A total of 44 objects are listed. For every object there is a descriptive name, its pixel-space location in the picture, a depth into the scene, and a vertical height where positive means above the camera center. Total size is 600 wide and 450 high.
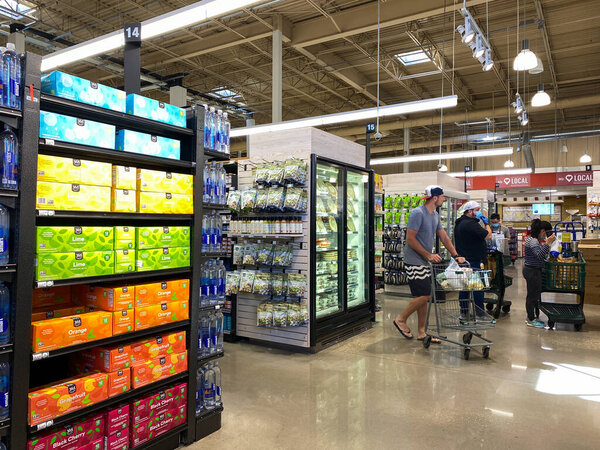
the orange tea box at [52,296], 2.83 -0.42
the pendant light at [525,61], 5.61 +2.20
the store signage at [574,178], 15.69 +2.03
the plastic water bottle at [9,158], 2.27 +0.37
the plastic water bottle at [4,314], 2.26 -0.42
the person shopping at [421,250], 5.58 -0.19
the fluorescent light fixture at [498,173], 15.77 +2.33
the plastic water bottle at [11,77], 2.27 +0.79
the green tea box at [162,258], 2.95 -0.17
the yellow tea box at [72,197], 2.44 +0.20
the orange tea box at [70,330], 2.41 -0.56
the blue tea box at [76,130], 2.47 +0.59
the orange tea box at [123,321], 2.79 -0.56
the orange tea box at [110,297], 2.79 -0.41
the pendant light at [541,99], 7.09 +2.15
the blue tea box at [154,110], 2.91 +0.83
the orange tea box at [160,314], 2.93 -0.55
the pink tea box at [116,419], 2.72 -1.14
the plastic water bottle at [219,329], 3.52 -0.75
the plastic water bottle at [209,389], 3.40 -1.18
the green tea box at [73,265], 2.43 -0.19
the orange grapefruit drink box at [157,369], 2.89 -0.91
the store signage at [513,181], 16.97 +2.09
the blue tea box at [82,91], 2.54 +0.83
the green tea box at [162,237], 2.95 -0.03
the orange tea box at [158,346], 2.94 -0.77
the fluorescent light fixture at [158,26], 4.41 +2.31
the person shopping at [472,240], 6.41 -0.07
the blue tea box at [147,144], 2.87 +0.59
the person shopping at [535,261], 6.47 -0.37
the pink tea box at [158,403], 2.88 -1.13
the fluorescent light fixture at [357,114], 7.22 +2.20
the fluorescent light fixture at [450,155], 11.61 +2.20
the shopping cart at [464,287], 5.10 -0.60
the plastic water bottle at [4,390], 2.25 -0.79
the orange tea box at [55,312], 2.76 -0.50
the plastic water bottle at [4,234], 2.26 -0.01
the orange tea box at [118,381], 2.74 -0.92
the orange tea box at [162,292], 2.93 -0.40
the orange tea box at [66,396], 2.36 -0.92
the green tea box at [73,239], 2.43 -0.04
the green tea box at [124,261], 2.80 -0.18
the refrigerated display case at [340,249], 5.47 -0.20
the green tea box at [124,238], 2.81 -0.03
